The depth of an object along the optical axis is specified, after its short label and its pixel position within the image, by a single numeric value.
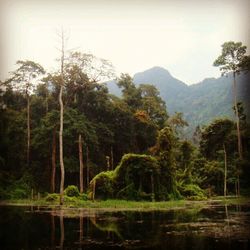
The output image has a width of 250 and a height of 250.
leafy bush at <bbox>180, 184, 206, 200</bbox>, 21.16
